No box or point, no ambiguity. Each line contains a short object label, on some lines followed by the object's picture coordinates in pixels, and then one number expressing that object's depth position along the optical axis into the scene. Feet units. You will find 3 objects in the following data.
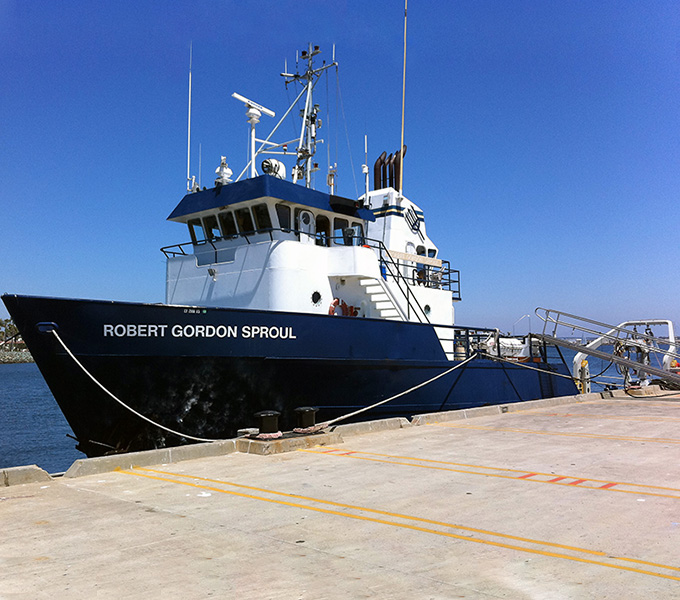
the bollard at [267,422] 26.01
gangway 53.93
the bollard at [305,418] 27.66
